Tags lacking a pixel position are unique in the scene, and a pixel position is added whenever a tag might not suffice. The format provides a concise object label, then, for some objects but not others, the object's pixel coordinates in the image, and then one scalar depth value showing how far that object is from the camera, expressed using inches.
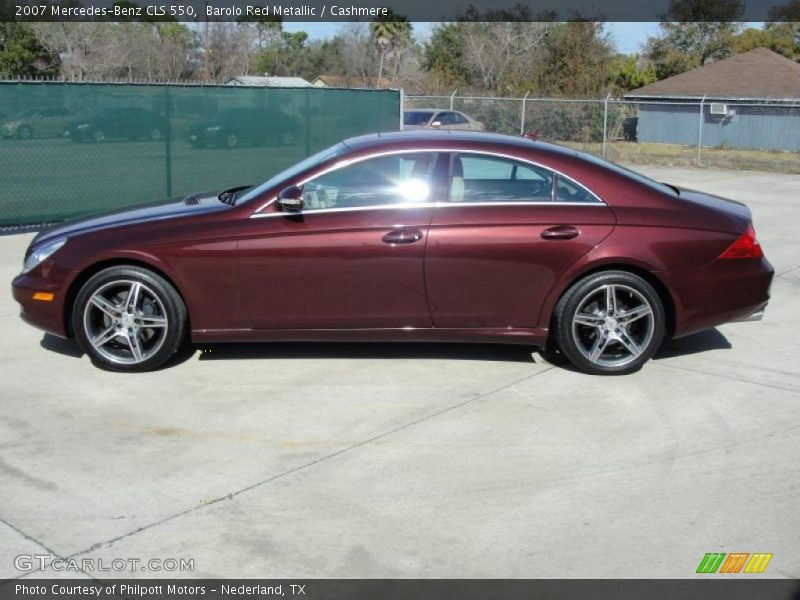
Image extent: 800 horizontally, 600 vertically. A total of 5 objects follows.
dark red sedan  244.5
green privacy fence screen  475.8
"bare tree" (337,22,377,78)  2378.2
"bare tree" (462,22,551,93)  1884.8
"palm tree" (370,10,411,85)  2261.3
